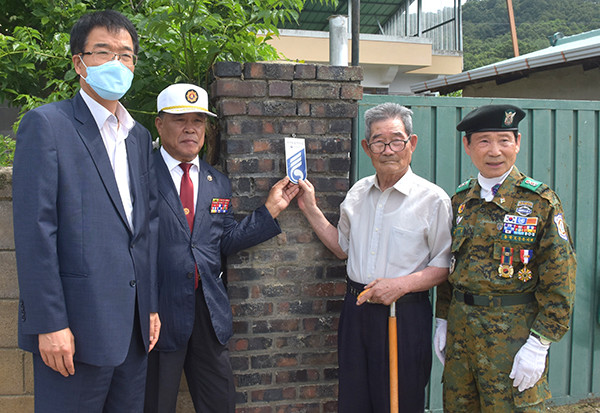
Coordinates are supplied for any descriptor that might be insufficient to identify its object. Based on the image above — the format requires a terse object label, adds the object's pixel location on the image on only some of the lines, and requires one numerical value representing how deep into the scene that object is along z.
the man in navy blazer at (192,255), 2.33
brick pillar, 2.67
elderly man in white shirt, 2.37
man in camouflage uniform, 2.10
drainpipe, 2.94
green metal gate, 3.24
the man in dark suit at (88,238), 1.77
